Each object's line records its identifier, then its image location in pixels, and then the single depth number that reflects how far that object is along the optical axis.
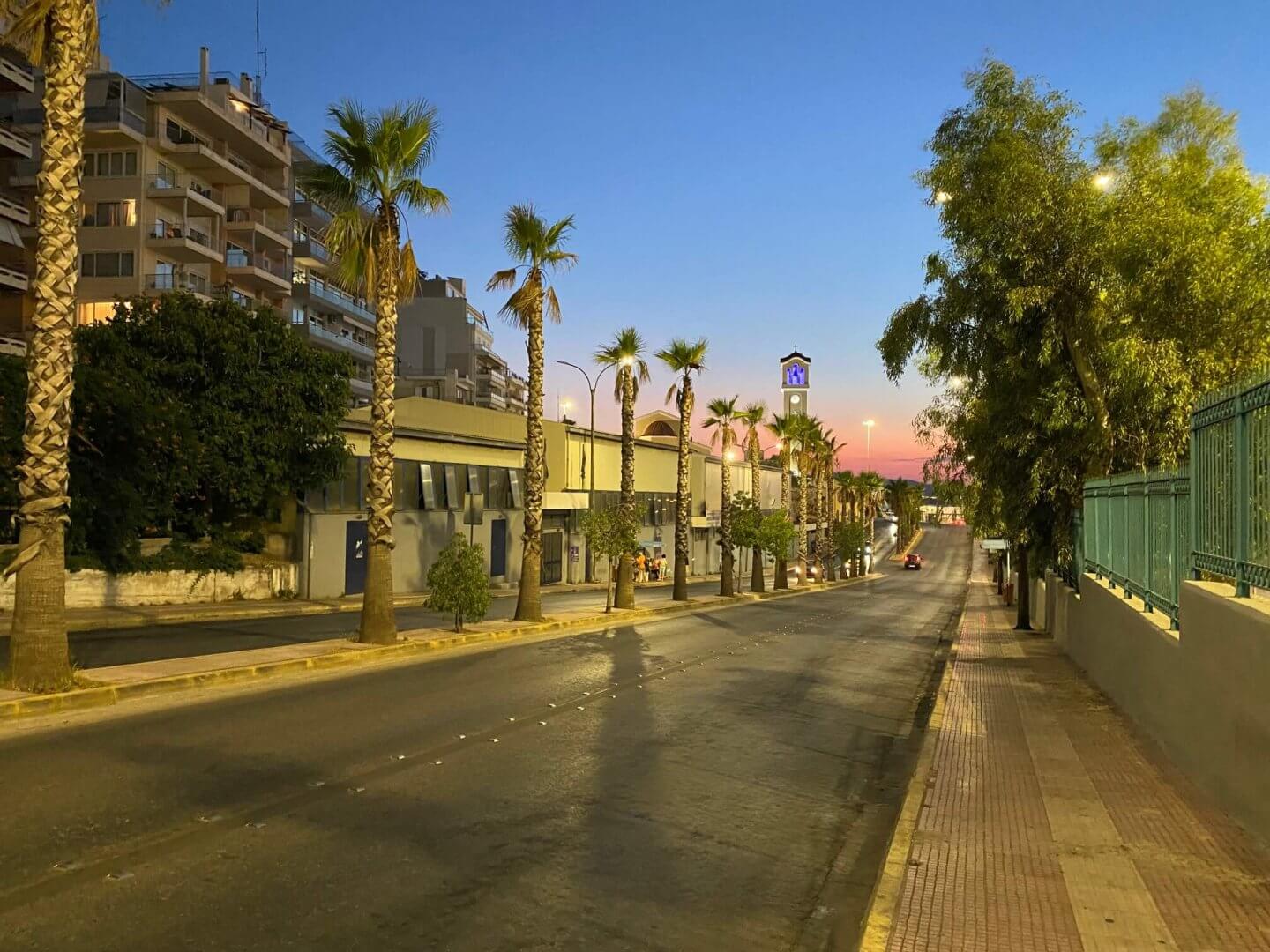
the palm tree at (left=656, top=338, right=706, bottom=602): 38.69
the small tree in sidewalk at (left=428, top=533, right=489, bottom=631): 21.09
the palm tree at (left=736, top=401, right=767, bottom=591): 50.05
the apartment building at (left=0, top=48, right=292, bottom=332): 47.66
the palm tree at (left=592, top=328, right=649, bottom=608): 33.66
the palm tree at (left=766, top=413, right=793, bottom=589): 60.19
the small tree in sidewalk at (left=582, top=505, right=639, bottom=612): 31.48
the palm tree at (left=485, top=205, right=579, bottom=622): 25.28
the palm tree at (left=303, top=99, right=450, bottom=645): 18.67
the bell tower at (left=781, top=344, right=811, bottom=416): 168.12
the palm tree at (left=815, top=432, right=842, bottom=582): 76.25
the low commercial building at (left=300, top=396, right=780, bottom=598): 36.88
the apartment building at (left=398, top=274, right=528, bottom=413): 87.62
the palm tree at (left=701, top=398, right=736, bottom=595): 43.92
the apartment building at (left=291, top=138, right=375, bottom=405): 62.28
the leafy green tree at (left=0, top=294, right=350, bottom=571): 27.75
